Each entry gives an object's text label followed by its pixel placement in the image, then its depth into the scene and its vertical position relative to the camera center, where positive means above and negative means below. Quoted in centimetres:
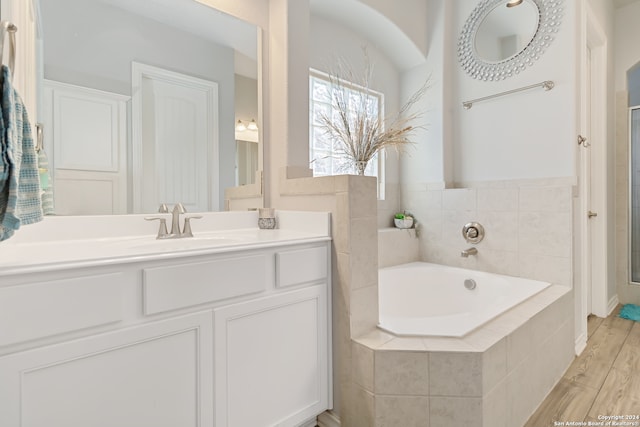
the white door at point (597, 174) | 265 +27
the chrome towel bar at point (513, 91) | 221 +84
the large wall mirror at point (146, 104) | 130 +49
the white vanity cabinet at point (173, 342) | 81 -40
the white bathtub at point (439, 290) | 217 -57
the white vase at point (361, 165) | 211 +28
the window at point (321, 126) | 246 +64
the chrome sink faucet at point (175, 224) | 145 -6
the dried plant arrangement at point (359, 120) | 212 +69
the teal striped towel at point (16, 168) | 71 +10
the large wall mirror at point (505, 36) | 225 +127
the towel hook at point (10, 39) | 74 +41
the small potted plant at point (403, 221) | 277 -10
